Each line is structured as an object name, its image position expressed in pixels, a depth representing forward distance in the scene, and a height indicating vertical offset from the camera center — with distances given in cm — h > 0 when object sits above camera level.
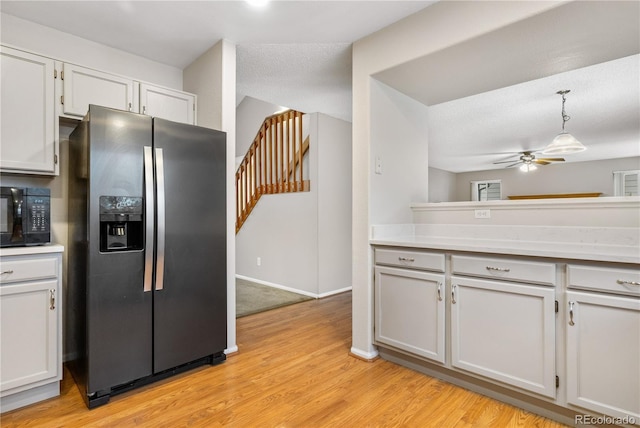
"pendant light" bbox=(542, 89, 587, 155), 377 +82
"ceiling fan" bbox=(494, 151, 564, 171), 607 +107
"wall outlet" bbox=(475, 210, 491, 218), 244 +2
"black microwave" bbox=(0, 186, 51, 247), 186 +0
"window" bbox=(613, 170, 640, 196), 718 +74
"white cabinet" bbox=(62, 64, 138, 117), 216 +89
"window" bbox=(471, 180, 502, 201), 952 +78
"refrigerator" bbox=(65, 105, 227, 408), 184 -22
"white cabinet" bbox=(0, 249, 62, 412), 171 -63
